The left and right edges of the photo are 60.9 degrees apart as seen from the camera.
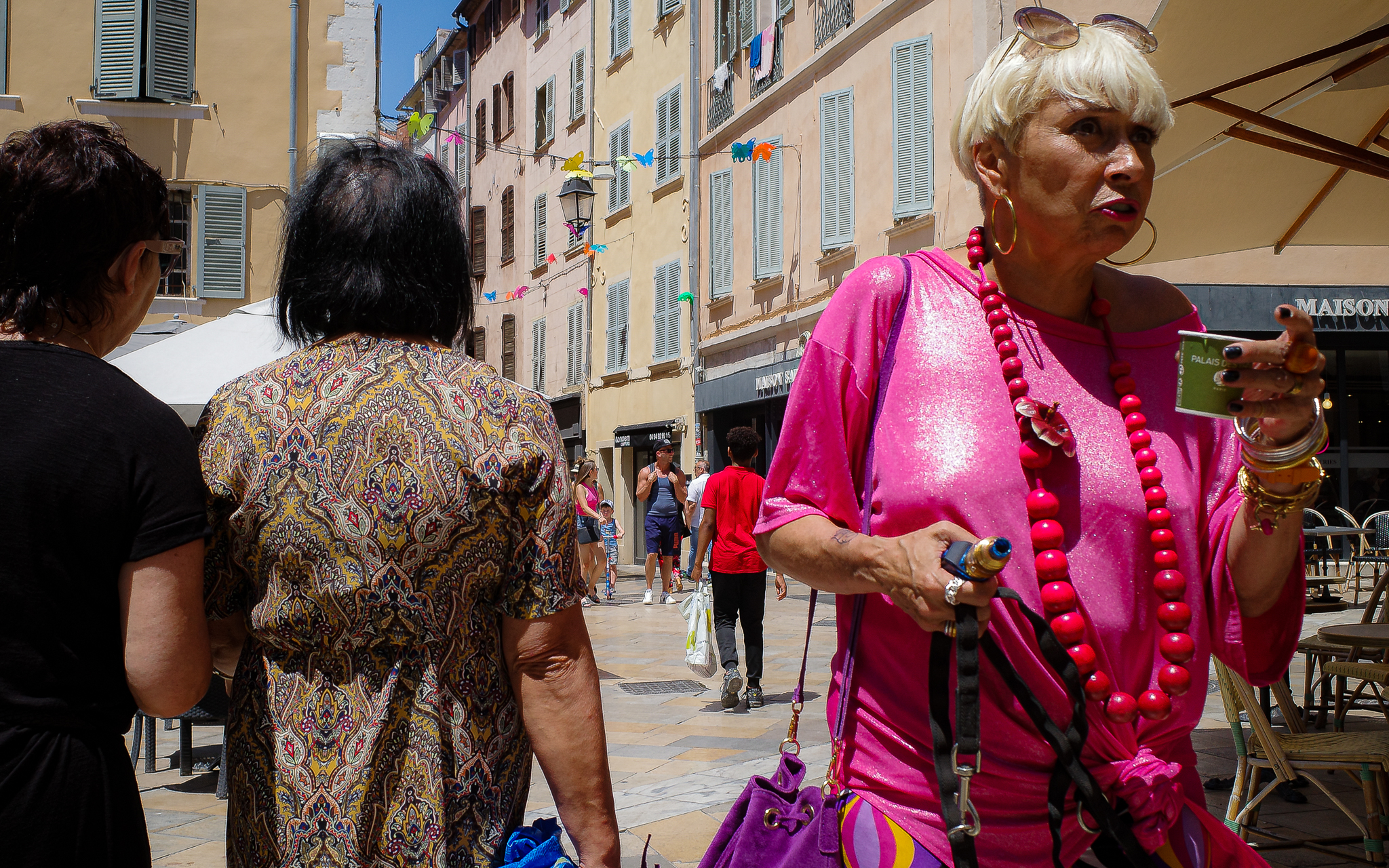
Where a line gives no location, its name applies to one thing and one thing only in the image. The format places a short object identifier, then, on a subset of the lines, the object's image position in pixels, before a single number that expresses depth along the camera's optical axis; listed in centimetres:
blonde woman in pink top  156
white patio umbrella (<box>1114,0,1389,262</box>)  417
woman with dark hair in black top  150
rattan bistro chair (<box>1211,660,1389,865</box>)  379
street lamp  1816
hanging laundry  1848
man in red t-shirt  779
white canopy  685
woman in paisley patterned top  166
